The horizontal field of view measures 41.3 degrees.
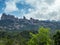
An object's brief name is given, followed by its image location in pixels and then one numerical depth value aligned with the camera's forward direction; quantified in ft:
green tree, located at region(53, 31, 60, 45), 109.60
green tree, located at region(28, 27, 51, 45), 84.19
